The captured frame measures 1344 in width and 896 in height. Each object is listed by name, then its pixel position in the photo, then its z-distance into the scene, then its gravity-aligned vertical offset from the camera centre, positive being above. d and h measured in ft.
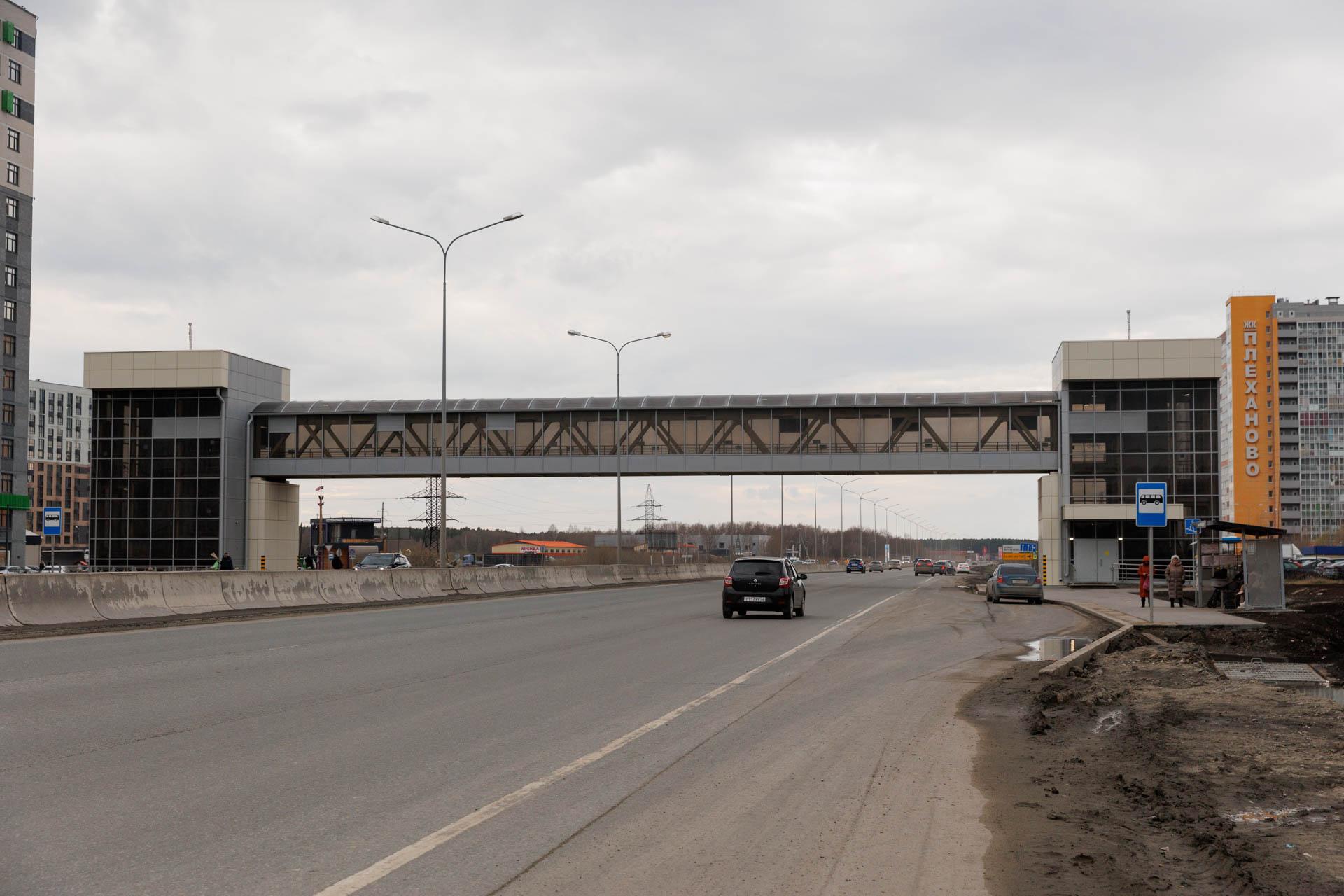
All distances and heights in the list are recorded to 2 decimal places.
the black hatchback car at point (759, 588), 92.32 -6.85
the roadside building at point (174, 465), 235.61 +6.62
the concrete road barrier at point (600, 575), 175.01 -11.41
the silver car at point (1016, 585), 130.00 -9.24
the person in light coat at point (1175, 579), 103.96 -6.77
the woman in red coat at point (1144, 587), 114.21 -8.31
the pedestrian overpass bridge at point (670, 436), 220.02 +12.40
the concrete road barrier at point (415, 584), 112.57 -8.30
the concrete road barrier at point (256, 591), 86.63 -6.99
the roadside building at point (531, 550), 361.92 -20.62
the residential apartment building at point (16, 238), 329.93 +72.54
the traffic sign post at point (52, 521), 202.73 -3.92
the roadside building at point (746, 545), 557.74 -22.82
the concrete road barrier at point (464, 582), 124.98 -8.81
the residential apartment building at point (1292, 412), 524.11 +40.91
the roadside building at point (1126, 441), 207.72 +10.55
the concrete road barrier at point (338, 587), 100.17 -7.51
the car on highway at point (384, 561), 169.17 -8.96
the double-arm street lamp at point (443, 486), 116.78 +1.39
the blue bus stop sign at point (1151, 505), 83.10 -0.29
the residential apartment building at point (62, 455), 600.39 +22.20
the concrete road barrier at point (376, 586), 106.22 -7.90
